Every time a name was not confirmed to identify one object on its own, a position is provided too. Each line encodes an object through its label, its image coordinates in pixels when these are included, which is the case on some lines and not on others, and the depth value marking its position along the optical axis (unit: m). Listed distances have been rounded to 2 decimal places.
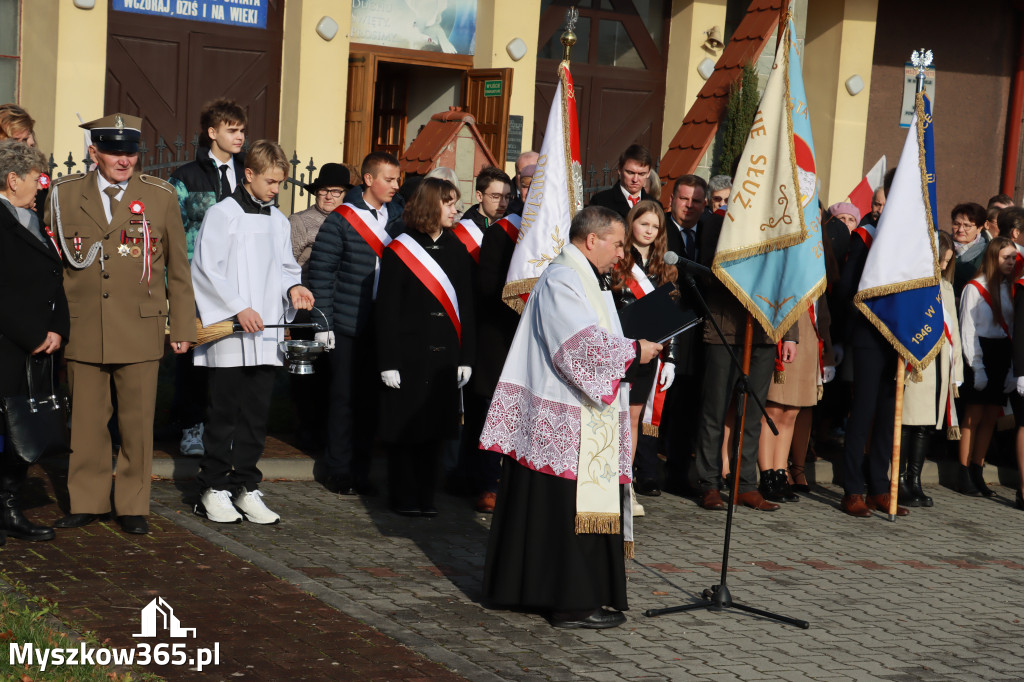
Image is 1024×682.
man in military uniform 6.83
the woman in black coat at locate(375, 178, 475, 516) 7.89
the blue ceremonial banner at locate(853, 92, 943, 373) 8.90
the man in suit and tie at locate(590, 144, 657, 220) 8.62
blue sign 13.59
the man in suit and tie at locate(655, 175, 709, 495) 9.09
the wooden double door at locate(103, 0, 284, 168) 13.59
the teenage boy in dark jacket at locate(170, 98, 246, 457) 8.03
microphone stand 6.19
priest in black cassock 5.93
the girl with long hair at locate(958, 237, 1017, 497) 9.83
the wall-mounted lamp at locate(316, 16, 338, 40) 13.96
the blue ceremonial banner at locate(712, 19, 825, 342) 8.67
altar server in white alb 7.20
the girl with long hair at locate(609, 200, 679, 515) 7.96
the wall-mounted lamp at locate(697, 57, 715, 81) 16.53
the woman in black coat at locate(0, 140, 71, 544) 6.46
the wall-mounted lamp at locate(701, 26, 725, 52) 16.45
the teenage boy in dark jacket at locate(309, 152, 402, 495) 8.45
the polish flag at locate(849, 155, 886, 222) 11.31
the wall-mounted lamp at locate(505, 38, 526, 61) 15.16
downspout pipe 18.23
